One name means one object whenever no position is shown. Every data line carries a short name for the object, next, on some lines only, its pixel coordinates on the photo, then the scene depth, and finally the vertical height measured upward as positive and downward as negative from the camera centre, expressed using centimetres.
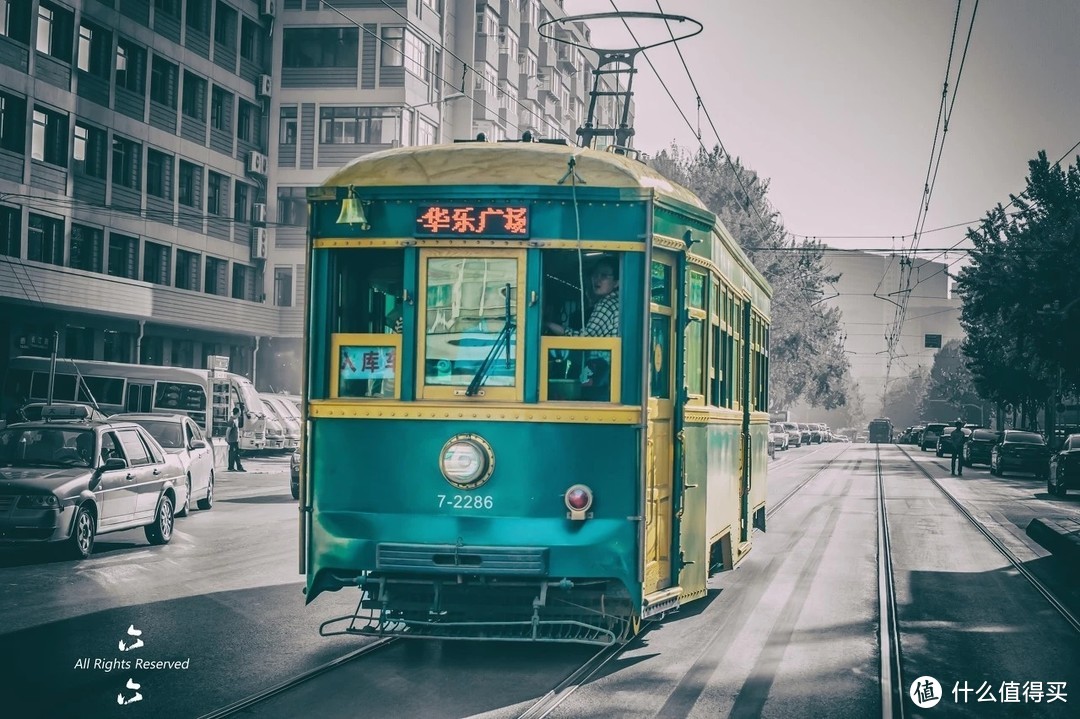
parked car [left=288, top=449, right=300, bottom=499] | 2083 -95
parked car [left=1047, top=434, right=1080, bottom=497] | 3152 -94
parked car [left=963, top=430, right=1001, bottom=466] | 5022 -62
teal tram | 776 +18
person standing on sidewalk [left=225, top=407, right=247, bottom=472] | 3216 -73
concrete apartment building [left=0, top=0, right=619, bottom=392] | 3631 +892
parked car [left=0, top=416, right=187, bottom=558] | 1338 -78
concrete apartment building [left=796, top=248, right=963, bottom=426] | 14825 +1393
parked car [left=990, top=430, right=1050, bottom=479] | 4244 -77
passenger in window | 804 +74
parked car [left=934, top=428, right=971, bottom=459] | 6051 -70
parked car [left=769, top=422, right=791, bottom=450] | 6314 -44
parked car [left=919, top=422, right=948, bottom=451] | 7538 -28
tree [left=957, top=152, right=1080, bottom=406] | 3152 +384
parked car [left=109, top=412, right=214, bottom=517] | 1934 -42
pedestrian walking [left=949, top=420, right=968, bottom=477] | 4047 -45
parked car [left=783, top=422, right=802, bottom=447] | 7724 -46
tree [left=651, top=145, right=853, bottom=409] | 5928 +769
